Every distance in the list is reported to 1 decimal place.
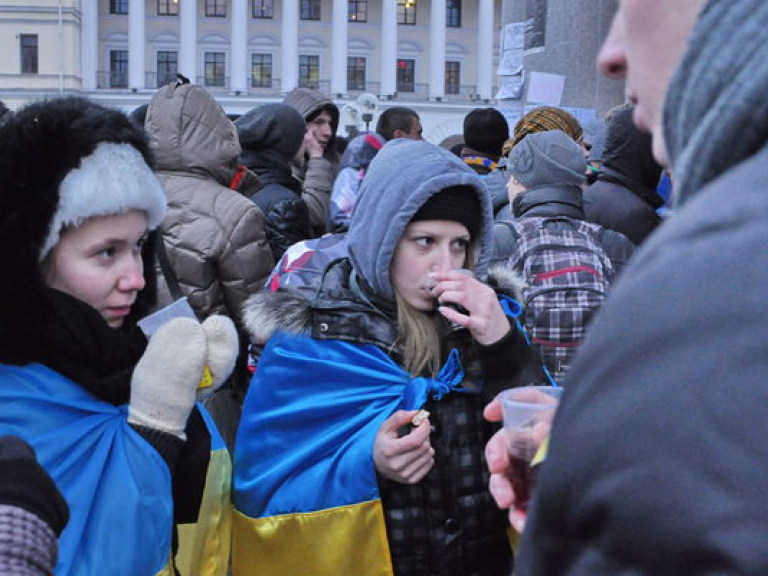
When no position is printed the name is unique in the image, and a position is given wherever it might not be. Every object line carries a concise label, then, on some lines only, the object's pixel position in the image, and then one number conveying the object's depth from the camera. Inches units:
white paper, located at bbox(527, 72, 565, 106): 243.8
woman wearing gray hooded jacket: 87.7
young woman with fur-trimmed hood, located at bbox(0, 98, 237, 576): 73.1
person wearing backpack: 122.5
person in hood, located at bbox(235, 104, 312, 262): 184.2
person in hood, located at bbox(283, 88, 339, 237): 201.2
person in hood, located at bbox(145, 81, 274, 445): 141.4
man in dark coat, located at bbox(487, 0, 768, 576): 24.7
